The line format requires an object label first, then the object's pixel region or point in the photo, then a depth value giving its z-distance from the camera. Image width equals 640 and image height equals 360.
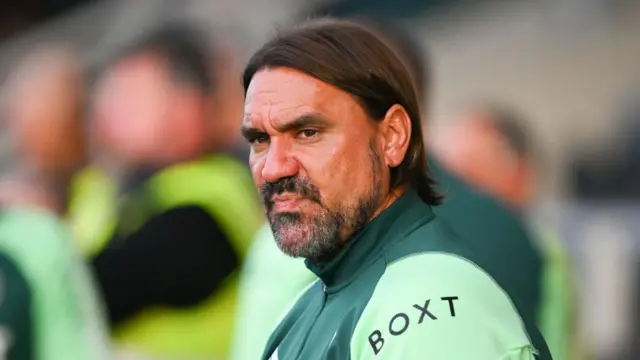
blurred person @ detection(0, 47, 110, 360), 7.84
